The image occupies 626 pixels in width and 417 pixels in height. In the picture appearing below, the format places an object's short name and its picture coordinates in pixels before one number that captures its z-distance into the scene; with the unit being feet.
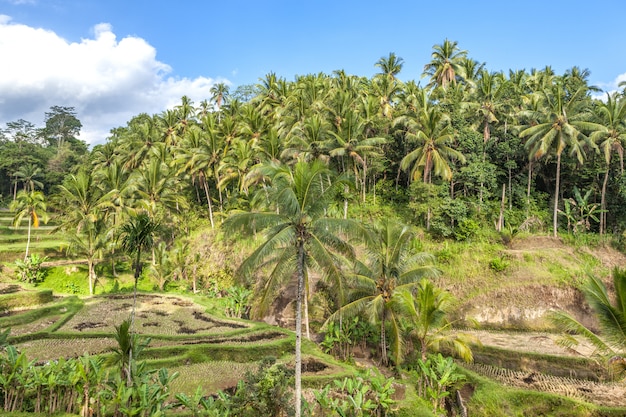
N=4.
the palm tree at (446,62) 146.72
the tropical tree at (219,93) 191.52
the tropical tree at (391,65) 150.20
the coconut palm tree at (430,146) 96.53
